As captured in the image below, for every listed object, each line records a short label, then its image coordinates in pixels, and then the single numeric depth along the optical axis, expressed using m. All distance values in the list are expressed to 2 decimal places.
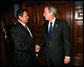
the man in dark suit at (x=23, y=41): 1.47
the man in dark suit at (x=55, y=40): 1.34
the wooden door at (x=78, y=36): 2.32
